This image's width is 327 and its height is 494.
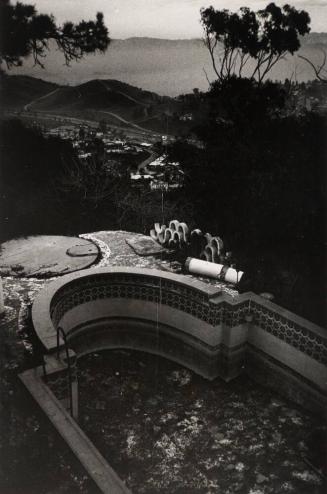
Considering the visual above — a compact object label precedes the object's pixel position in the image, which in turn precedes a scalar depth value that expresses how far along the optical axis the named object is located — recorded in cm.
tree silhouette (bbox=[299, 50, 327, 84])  836
